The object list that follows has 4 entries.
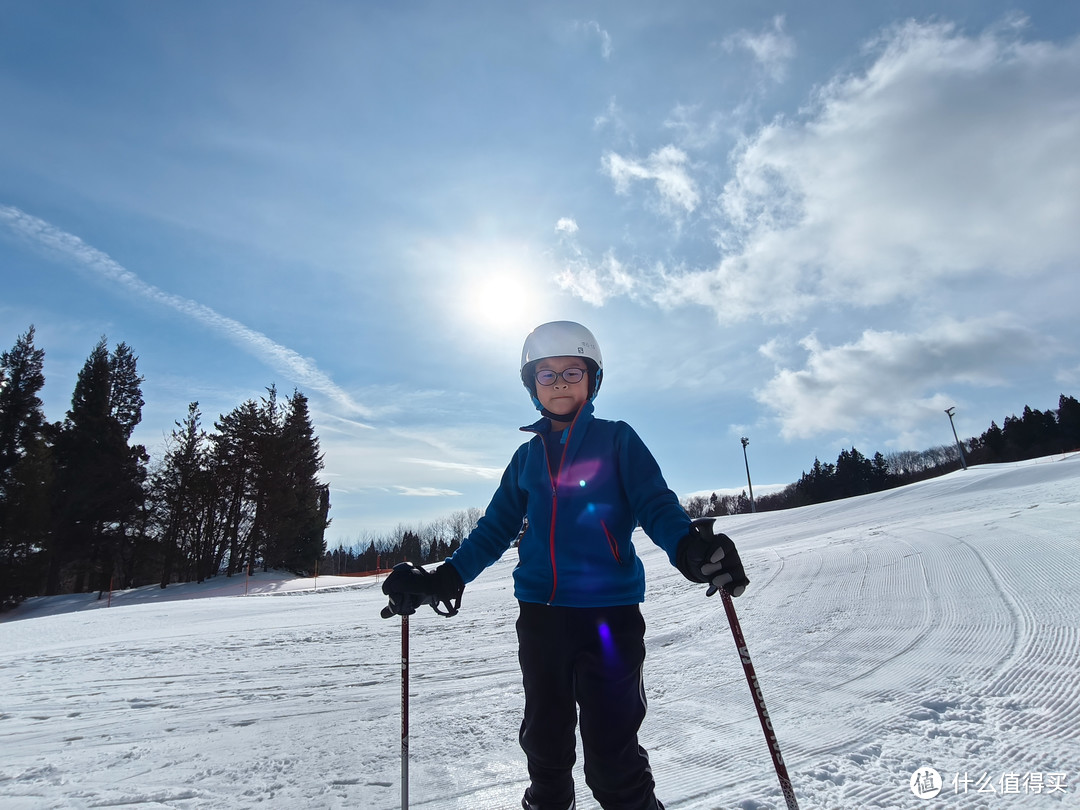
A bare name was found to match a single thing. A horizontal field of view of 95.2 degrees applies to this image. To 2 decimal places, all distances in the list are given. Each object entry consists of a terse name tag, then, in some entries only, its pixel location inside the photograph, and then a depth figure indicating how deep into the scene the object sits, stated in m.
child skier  1.68
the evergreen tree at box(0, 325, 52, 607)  22.39
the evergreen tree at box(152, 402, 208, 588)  28.52
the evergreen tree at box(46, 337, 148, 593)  25.72
